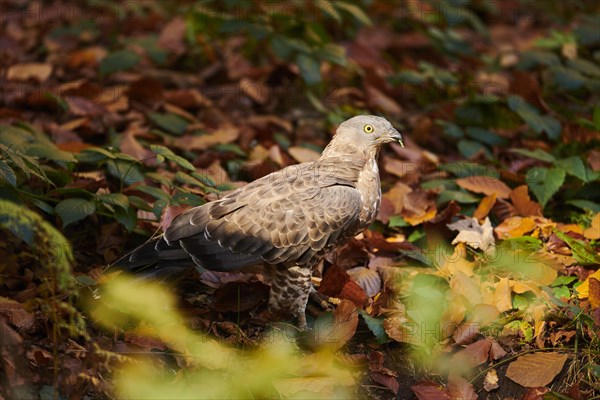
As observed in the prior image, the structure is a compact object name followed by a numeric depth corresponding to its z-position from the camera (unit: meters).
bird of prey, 9.22
